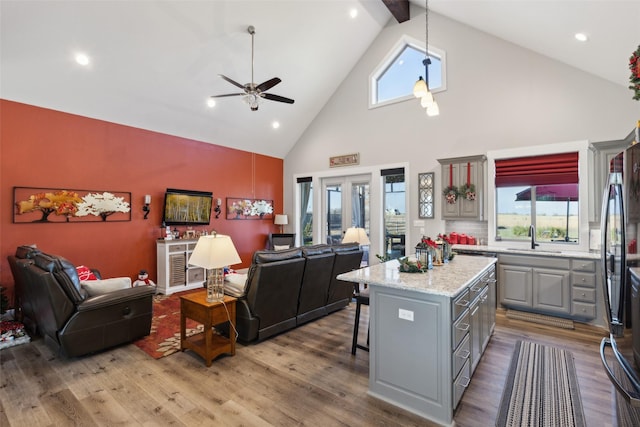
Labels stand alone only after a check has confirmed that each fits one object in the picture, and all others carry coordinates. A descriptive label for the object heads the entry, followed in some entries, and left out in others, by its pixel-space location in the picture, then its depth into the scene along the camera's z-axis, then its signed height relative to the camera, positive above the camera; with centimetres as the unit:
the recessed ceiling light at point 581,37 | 363 +218
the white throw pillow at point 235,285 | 349 -83
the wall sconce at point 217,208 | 694 +16
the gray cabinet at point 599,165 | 401 +71
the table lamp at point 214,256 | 301 -41
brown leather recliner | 298 -100
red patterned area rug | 335 -149
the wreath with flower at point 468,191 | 521 +43
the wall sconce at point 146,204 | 570 +20
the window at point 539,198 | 468 +30
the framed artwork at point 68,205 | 438 +14
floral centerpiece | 277 -48
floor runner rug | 225 -150
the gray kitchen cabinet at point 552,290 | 412 -103
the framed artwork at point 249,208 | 725 +16
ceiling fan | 426 +182
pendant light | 301 +120
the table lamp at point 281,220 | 809 -13
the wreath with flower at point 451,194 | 539 +39
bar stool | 318 -103
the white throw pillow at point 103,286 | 329 -80
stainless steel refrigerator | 125 -31
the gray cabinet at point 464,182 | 517 +60
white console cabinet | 563 -100
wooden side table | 302 -109
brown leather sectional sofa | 334 -88
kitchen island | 215 -93
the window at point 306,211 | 815 +11
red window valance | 462 +74
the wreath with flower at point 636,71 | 177 +86
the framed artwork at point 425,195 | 591 +41
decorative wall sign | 710 +133
